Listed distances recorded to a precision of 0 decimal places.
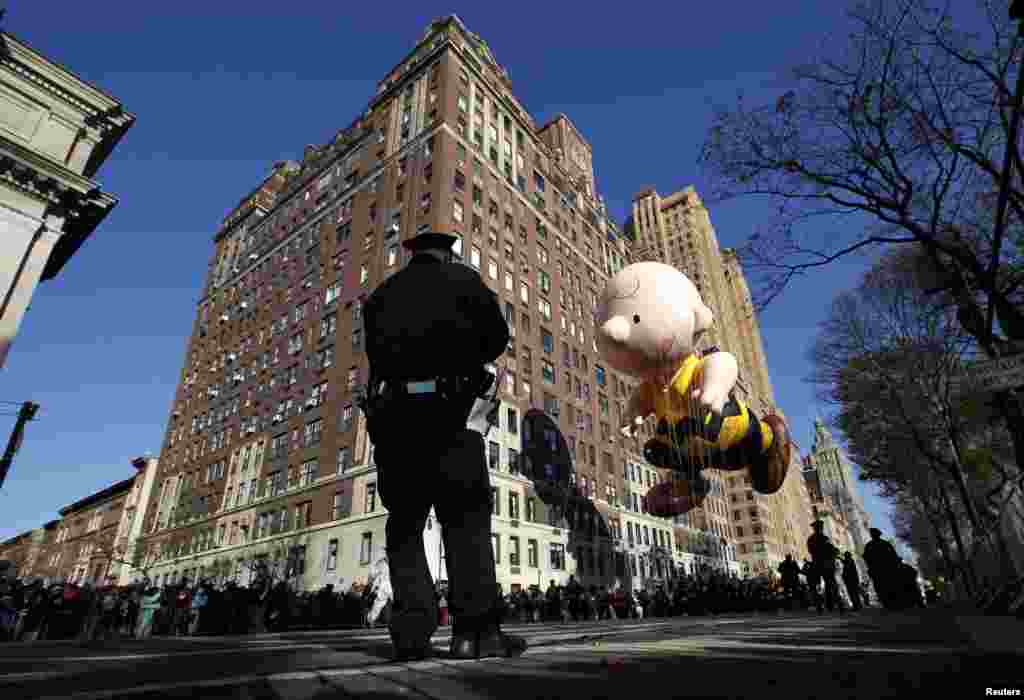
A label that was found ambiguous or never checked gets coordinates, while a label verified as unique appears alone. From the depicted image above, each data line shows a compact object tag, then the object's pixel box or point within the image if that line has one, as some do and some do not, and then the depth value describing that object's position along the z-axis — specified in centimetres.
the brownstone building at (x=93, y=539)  6059
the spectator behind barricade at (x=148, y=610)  1591
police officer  290
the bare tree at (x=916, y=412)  1809
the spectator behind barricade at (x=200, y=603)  1454
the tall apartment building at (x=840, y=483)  12775
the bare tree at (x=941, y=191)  938
